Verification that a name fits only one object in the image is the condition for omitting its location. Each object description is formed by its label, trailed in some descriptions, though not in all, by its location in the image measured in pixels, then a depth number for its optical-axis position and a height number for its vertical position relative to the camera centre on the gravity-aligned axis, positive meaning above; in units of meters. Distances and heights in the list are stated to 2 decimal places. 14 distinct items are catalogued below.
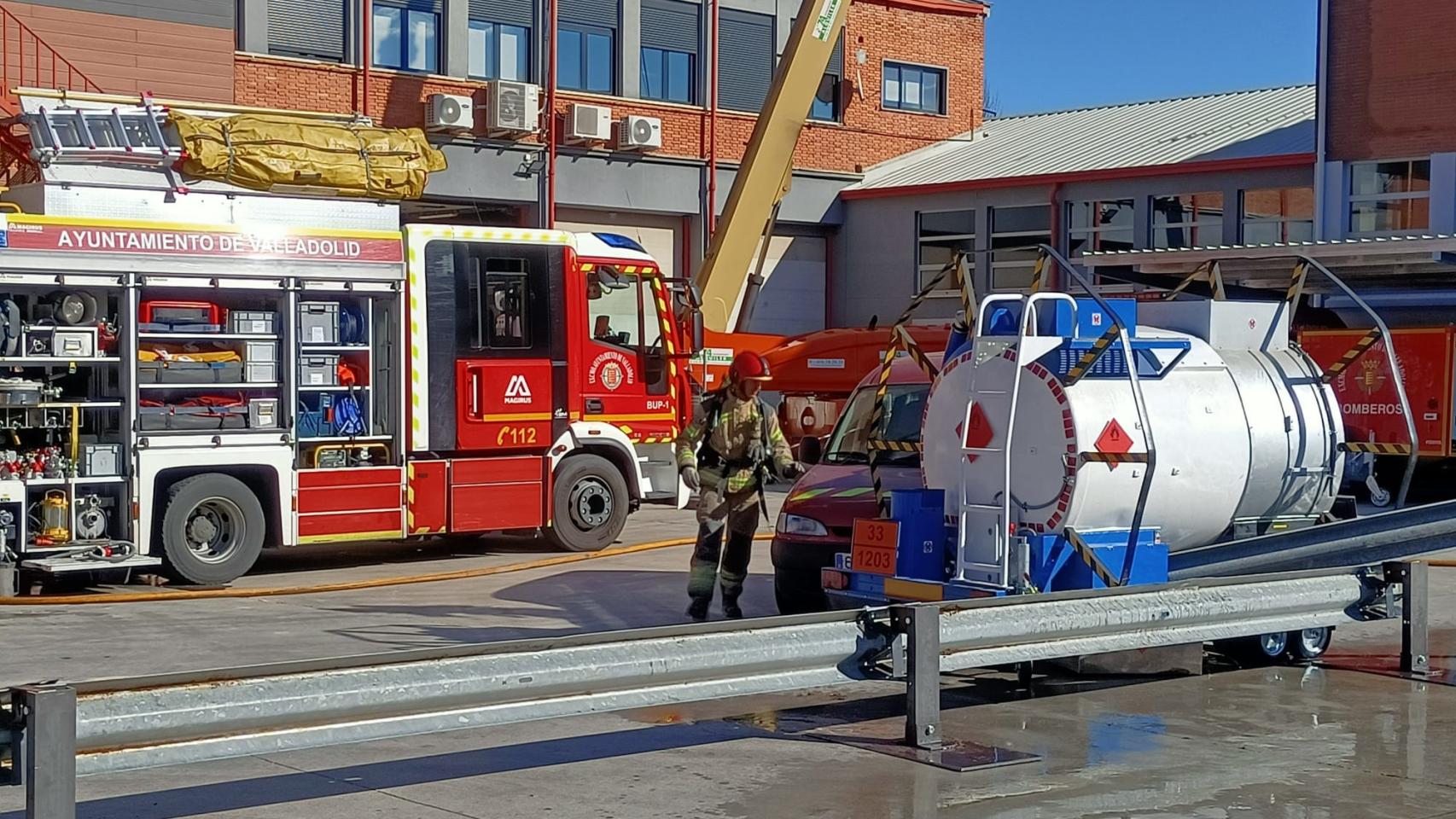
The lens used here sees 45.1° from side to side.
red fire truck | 14.02 -0.21
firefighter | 12.06 -0.84
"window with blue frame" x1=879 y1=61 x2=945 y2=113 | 38.72 +5.78
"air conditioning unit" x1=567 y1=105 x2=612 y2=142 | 32.00 +4.06
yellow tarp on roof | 14.80 +1.66
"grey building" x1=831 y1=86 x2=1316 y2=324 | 32.12 +2.99
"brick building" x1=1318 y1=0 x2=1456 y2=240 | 29.41 +3.97
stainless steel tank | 9.85 -0.50
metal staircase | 22.58 +3.78
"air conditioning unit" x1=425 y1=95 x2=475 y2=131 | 30.20 +4.01
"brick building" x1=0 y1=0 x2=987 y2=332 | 26.45 +4.72
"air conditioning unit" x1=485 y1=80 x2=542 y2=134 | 30.77 +4.19
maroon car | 12.05 -1.05
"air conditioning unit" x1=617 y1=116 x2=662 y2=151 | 32.81 +3.99
